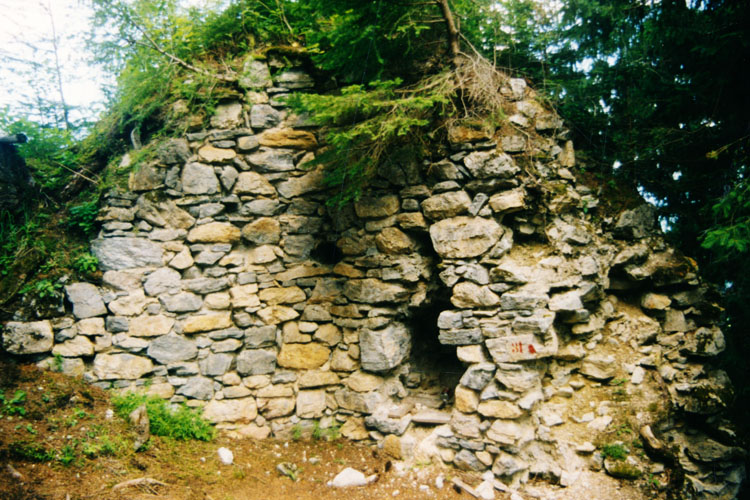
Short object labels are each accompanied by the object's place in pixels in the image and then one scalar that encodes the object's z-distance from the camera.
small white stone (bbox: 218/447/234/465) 3.74
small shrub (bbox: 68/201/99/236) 4.30
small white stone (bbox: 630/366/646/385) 4.17
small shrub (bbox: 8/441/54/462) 2.91
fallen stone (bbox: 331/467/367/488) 3.76
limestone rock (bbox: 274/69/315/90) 4.60
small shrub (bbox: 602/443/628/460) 3.85
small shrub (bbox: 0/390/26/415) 3.27
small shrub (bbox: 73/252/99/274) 4.12
